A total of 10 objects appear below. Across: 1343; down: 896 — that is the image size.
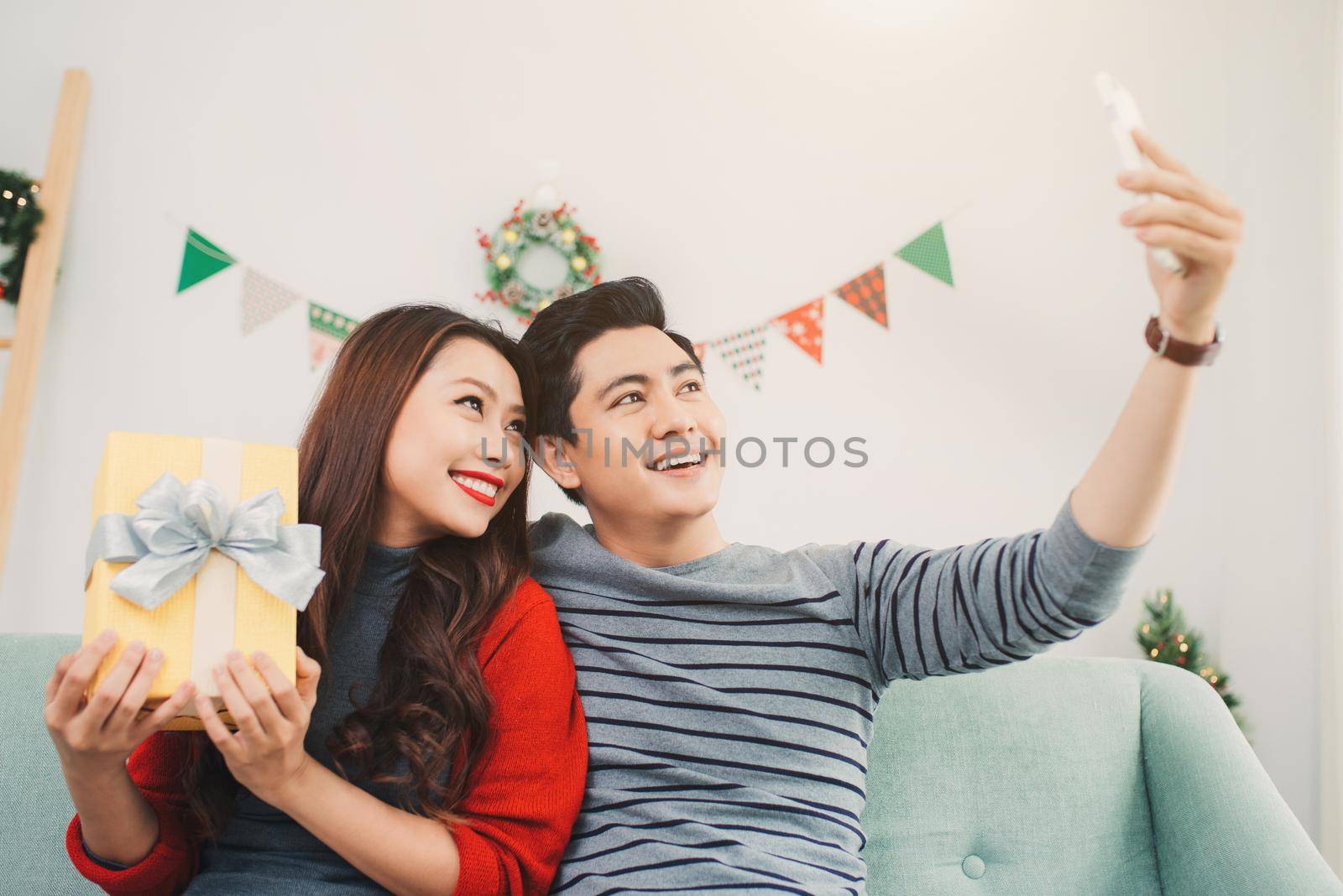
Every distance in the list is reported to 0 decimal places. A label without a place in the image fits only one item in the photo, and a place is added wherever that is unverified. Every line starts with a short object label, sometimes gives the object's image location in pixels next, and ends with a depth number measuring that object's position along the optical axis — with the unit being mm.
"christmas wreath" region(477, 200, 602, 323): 3102
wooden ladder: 2840
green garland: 2906
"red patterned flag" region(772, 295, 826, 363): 3137
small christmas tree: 2912
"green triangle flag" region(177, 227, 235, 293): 3072
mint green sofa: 1416
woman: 1041
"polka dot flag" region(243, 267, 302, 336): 3080
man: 1060
